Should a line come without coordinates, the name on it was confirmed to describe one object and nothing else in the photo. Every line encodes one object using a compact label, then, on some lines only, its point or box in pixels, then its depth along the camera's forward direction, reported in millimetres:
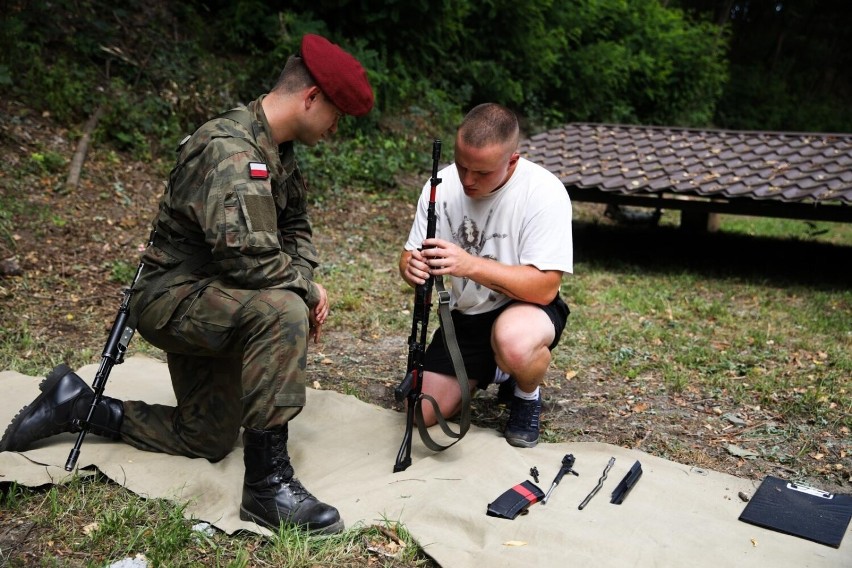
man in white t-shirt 3180
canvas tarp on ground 2662
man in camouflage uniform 2719
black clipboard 2779
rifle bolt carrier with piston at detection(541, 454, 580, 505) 3113
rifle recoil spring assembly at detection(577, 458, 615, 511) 2982
